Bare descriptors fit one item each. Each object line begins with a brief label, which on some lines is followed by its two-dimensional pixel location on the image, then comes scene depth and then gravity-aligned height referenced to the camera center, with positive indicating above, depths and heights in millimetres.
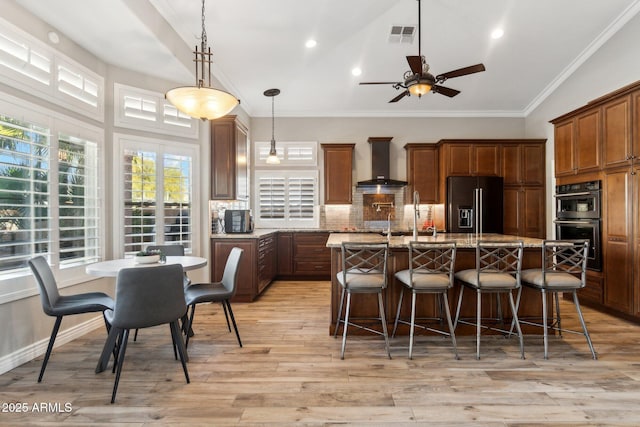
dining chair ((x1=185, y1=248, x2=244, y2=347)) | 3025 -720
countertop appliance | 5094 -106
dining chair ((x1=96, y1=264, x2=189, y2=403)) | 2258 -592
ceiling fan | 3276 +1380
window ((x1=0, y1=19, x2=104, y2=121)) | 2705 +1297
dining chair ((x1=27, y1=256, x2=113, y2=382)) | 2526 -706
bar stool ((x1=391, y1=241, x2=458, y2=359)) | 2916 -564
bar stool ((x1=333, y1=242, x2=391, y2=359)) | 2947 -562
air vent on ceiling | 4672 +2561
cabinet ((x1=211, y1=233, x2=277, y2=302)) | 4695 -699
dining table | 2584 -438
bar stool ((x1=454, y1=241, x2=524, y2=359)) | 2926 -579
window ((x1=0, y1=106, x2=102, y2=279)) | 2703 +189
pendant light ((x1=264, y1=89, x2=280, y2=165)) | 5699 +1135
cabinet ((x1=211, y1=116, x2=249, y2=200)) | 4832 +811
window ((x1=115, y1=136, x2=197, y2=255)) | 3986 +257
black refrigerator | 5836 +165
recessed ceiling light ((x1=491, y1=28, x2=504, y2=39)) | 4750 +2577
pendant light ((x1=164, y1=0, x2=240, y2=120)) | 2514 +873
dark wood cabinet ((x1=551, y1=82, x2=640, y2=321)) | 3718 +349
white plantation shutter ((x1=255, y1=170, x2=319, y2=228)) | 6688 +298
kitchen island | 3381 -889
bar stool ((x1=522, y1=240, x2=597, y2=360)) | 2932 -579
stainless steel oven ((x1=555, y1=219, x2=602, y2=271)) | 4145 -262
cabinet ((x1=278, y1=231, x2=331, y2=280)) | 6117 -734
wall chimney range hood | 6477 +1058
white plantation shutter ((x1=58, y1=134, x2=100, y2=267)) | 3271 +142
